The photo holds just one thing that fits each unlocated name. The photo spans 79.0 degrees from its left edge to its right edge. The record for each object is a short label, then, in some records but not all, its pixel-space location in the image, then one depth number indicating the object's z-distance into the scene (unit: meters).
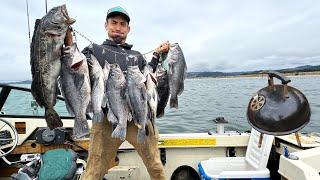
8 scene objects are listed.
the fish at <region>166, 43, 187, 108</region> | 2.11
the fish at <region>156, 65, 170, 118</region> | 2.19
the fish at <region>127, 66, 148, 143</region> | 1.93
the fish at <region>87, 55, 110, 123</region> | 1.86
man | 2.15
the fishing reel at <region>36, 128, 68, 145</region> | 2.95
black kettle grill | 1.91
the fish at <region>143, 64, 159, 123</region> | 2.01
